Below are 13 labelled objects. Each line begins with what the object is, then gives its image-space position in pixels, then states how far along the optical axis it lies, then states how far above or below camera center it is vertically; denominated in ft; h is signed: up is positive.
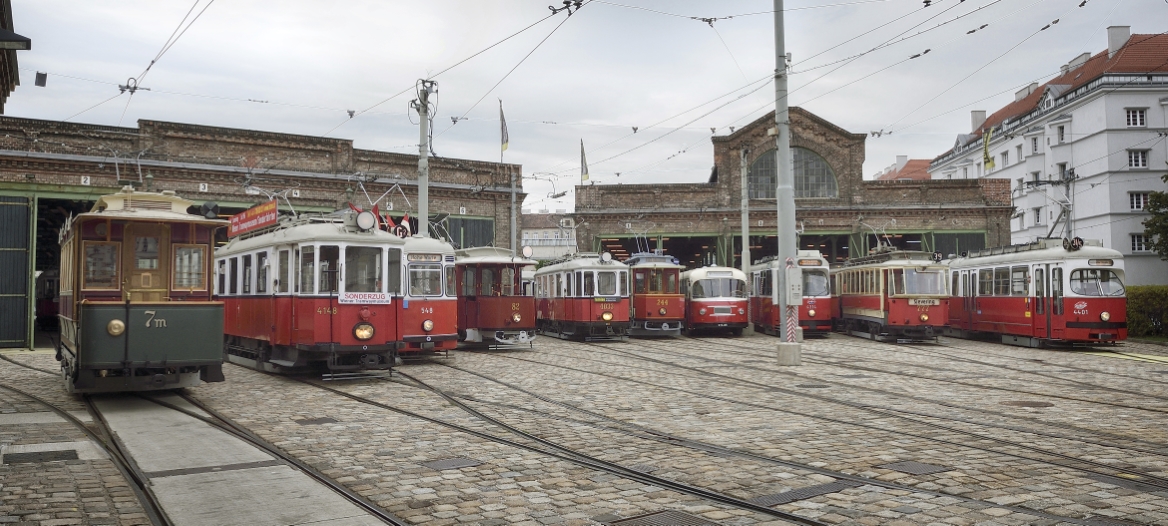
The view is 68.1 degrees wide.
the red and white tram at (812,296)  89.61 +0.40
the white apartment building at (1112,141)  162.40 +30.11
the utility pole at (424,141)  72.59 +13.76
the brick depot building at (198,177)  79.71 +14.19
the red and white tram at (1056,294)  71.72 +0.21
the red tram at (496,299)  73.00 +0.33
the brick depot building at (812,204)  135.44 +14.94
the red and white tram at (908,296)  81.56 +0.19
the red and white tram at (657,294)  92.02 +0.73
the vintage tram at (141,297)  35.47 +0.42
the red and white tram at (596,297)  86.07 +0.44
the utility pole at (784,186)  59.11 +7.84
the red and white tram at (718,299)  95.04 +0.13
